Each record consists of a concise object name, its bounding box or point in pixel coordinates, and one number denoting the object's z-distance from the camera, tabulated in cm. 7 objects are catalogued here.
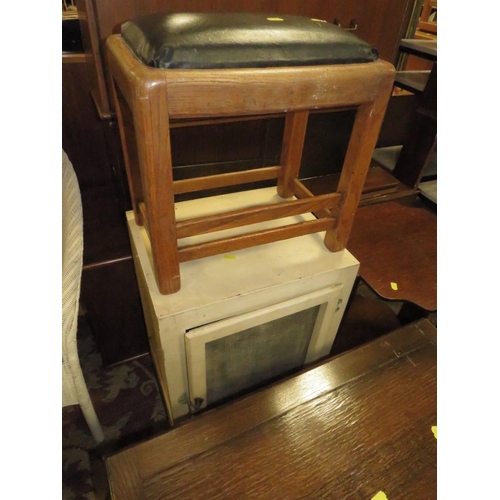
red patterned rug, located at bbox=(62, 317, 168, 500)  116
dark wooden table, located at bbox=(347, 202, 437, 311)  104
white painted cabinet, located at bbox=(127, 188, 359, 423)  81
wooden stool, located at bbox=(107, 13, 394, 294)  54
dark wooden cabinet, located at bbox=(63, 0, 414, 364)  96
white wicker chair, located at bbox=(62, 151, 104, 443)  77
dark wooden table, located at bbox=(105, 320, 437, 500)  71
